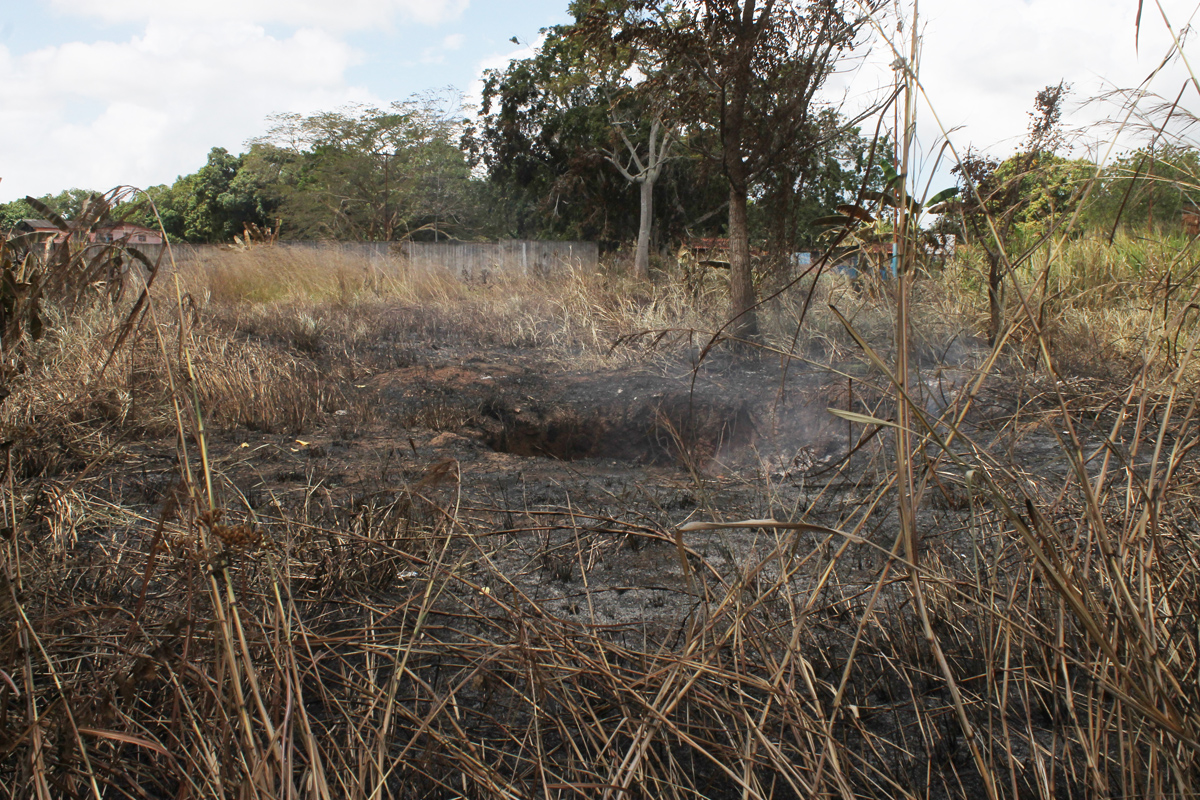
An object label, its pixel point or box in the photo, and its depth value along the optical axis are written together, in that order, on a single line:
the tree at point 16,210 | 38.09
